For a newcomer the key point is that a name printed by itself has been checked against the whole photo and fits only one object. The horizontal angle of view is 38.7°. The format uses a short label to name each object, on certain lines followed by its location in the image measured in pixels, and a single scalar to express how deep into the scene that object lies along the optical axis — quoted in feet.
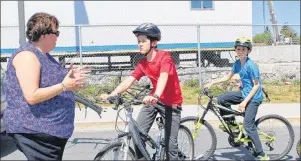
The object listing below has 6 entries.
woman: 9.23
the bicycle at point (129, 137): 12.62
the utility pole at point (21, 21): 26.03
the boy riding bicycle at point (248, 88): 16.90
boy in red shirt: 13.30
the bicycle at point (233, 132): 17.72
